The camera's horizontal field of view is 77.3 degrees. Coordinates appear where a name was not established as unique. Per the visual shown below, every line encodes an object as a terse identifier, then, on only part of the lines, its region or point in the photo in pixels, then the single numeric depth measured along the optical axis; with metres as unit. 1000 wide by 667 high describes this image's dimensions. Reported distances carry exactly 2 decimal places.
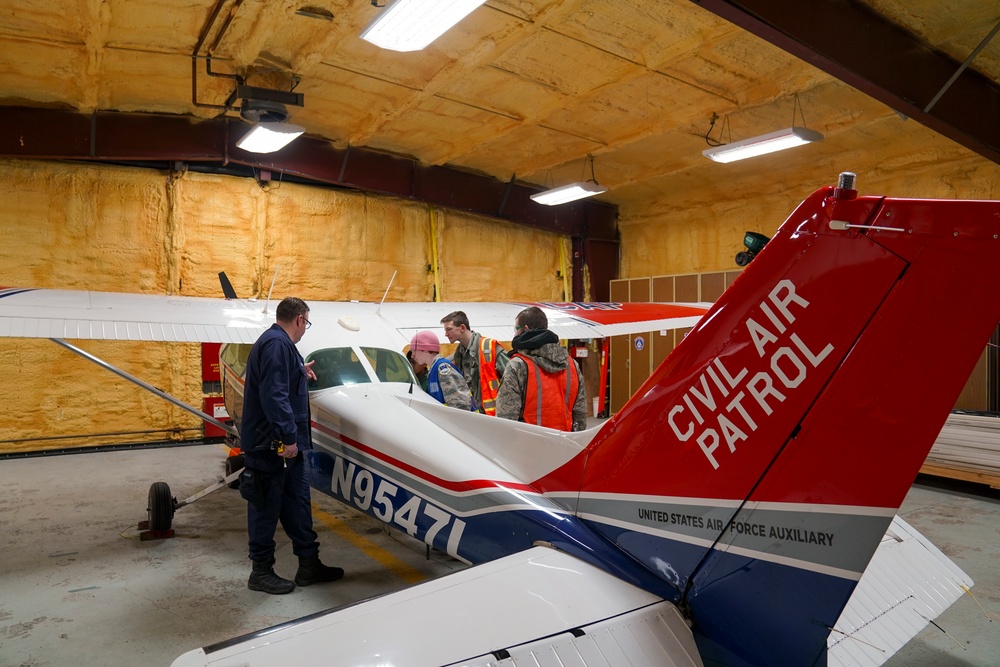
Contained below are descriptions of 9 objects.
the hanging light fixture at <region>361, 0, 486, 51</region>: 4.62
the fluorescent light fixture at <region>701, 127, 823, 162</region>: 7.05
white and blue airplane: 1.48
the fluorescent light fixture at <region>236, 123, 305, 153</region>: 7.12
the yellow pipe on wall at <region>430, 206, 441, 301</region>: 11.11
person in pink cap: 4.59
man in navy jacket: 3.78
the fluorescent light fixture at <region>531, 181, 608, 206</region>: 9.66
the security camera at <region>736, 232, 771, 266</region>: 8.40
